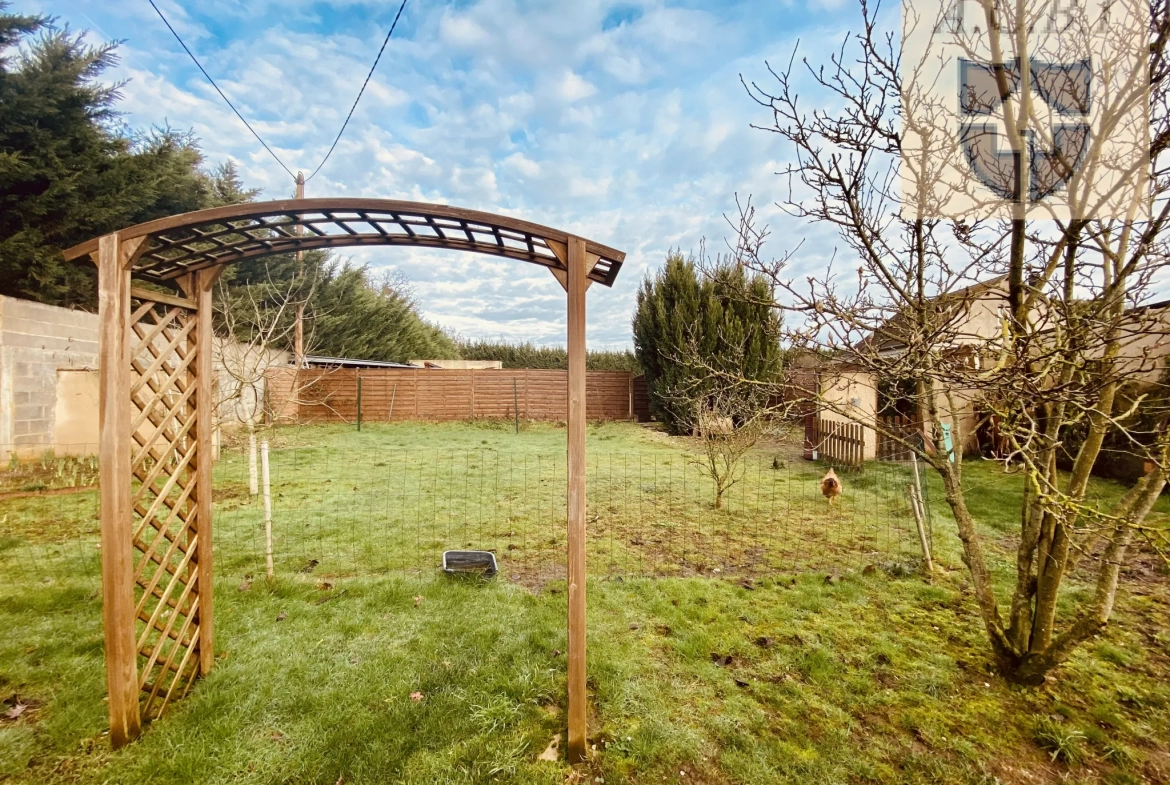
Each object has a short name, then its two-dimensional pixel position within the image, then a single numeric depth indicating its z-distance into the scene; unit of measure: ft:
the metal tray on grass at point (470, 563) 11.85
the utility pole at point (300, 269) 39.32
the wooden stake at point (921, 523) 11.87
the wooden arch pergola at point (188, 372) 6.25
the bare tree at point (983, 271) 5.86
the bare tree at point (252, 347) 11.30
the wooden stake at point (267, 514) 10.95
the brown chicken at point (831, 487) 18.65
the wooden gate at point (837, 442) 24.22
